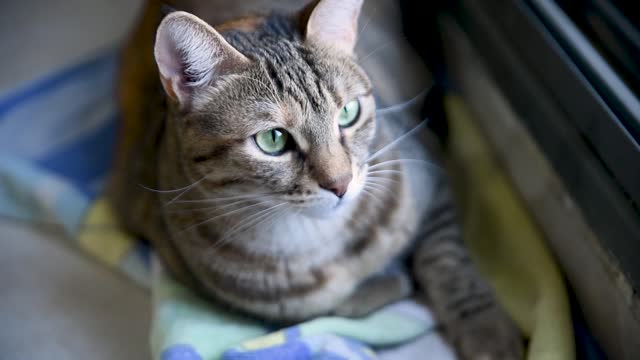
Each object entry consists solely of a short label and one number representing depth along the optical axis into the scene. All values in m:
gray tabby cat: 0.45
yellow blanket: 0.51
